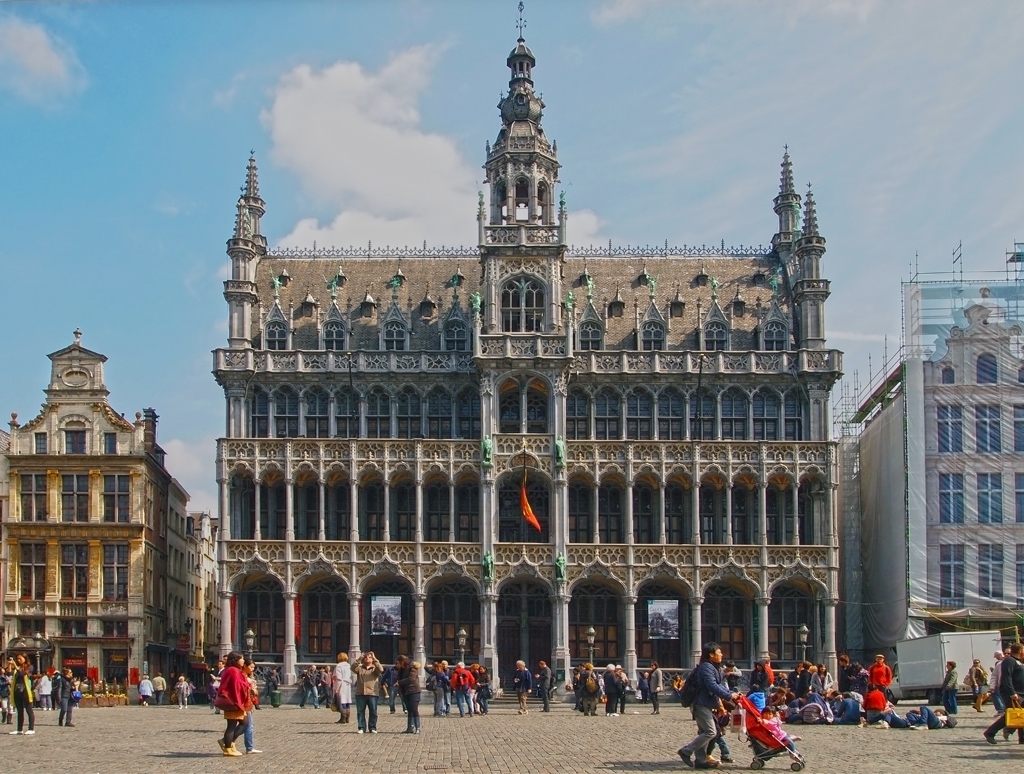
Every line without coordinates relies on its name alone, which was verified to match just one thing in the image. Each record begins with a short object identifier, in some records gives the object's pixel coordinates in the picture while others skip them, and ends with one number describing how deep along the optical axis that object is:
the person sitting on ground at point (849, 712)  44.50
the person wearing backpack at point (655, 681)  58.66
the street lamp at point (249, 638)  75.25
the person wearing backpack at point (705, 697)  29.81
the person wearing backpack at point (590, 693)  55.19
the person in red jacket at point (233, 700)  33.09
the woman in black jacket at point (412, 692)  41.56
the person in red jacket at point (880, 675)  45.44
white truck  59.06
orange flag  76.56
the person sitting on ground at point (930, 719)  41.75
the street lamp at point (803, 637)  75.81
